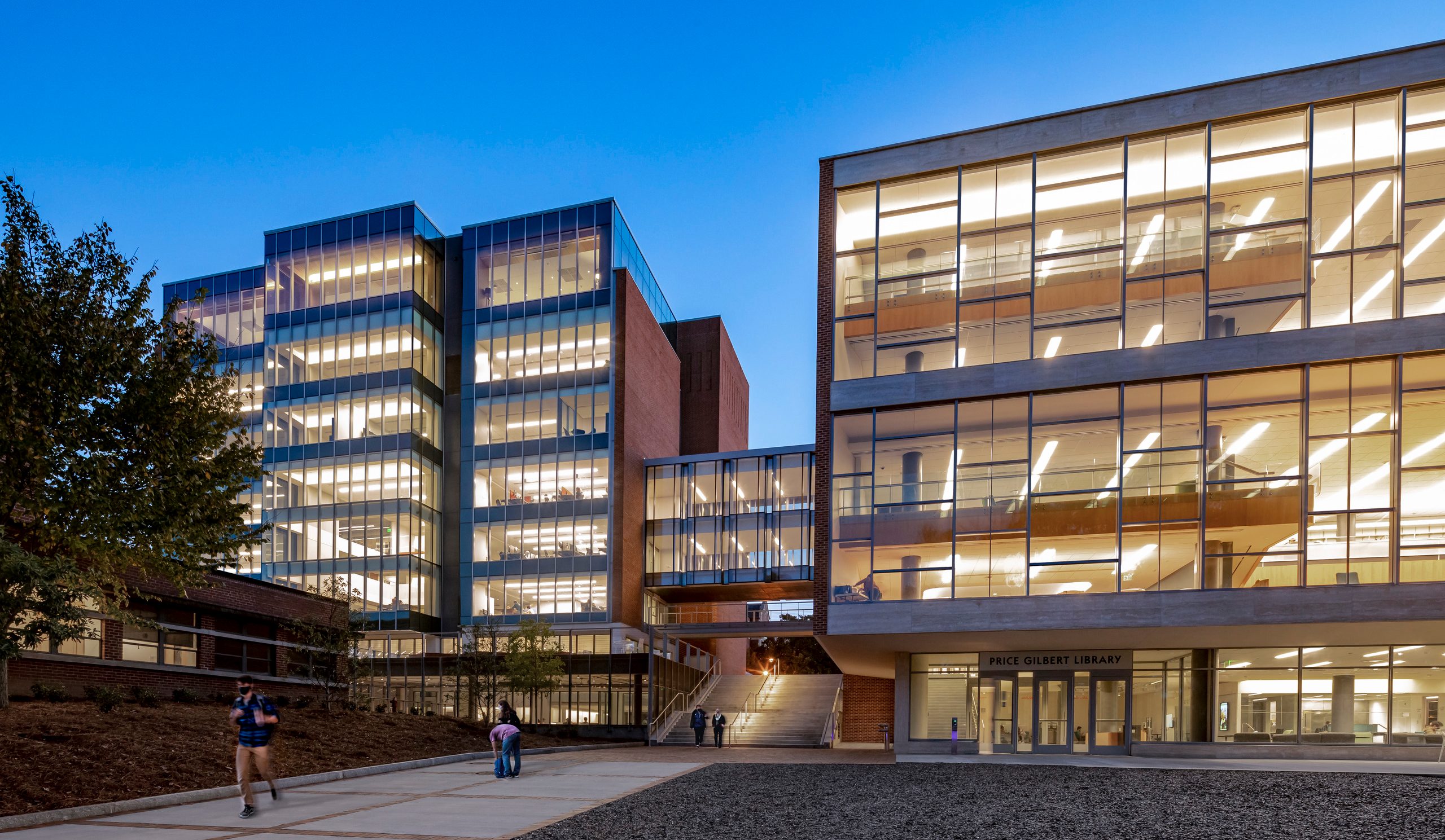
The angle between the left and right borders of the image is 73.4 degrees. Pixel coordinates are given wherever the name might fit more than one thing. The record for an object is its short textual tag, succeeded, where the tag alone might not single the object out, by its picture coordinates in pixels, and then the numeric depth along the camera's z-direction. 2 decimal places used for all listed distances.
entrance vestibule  27.59
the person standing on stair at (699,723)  36.62
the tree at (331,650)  27.58
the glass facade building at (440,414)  56.84
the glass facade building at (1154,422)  24.56
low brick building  21.46
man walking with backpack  12.50
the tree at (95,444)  16.64
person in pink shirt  18.34
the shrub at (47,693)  19.25
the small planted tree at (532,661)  38.53
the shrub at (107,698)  18.53
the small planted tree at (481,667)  38.91
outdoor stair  39.44
